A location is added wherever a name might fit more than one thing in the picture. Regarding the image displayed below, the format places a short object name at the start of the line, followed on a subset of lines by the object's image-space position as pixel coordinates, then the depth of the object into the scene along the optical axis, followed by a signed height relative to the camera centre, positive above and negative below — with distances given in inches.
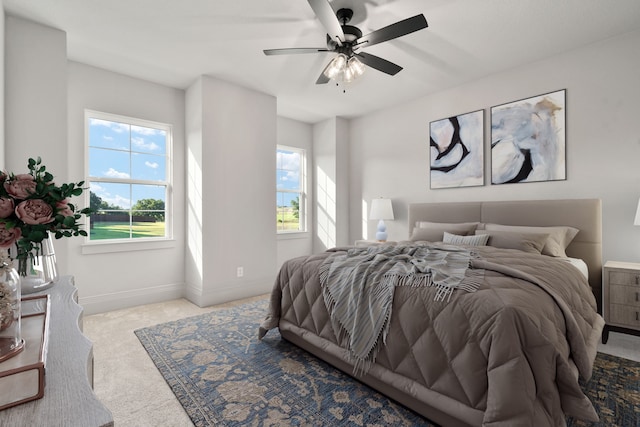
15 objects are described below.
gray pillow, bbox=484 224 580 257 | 110.2 -9.1
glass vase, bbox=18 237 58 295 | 53.2 -10.9
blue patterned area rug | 64.8 -42.4
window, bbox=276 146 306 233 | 209.8 +14.1
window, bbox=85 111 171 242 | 138.6 +15.7
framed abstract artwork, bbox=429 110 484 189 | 150.8 +30.2
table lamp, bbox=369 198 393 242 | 177.6 -1.3
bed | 51.0 -24.5
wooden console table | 24.0 -15.8
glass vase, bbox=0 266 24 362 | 33.6 -11.4
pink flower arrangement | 36.4 +0.3
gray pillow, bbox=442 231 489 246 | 120.7 -11.4
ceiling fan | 82.9 +50.3
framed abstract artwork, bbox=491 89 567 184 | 128.1 +30.5
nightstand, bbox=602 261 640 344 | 100.0 -28.5
